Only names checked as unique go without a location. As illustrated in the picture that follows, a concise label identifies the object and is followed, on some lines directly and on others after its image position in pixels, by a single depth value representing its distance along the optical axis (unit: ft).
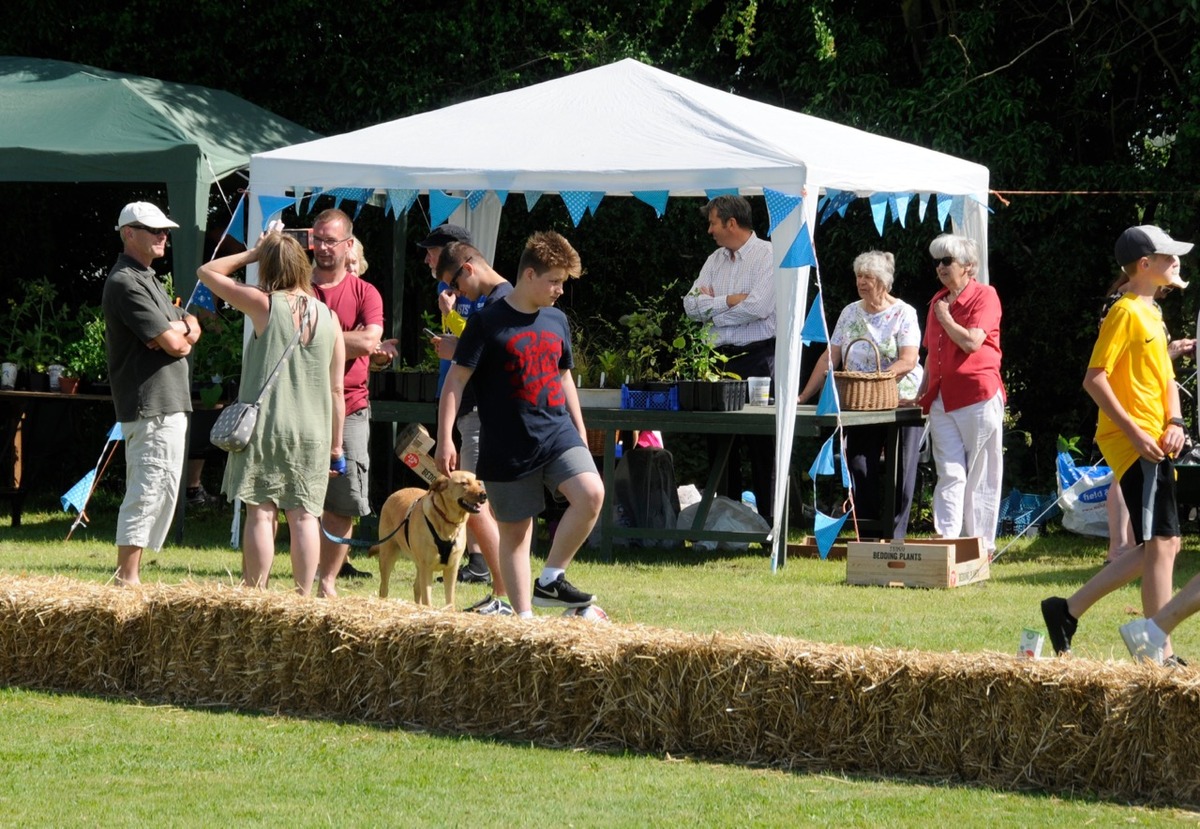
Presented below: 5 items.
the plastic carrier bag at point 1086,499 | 69.87
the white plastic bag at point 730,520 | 65.26
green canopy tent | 66.54
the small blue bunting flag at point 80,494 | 59.88
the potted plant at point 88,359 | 72.23
